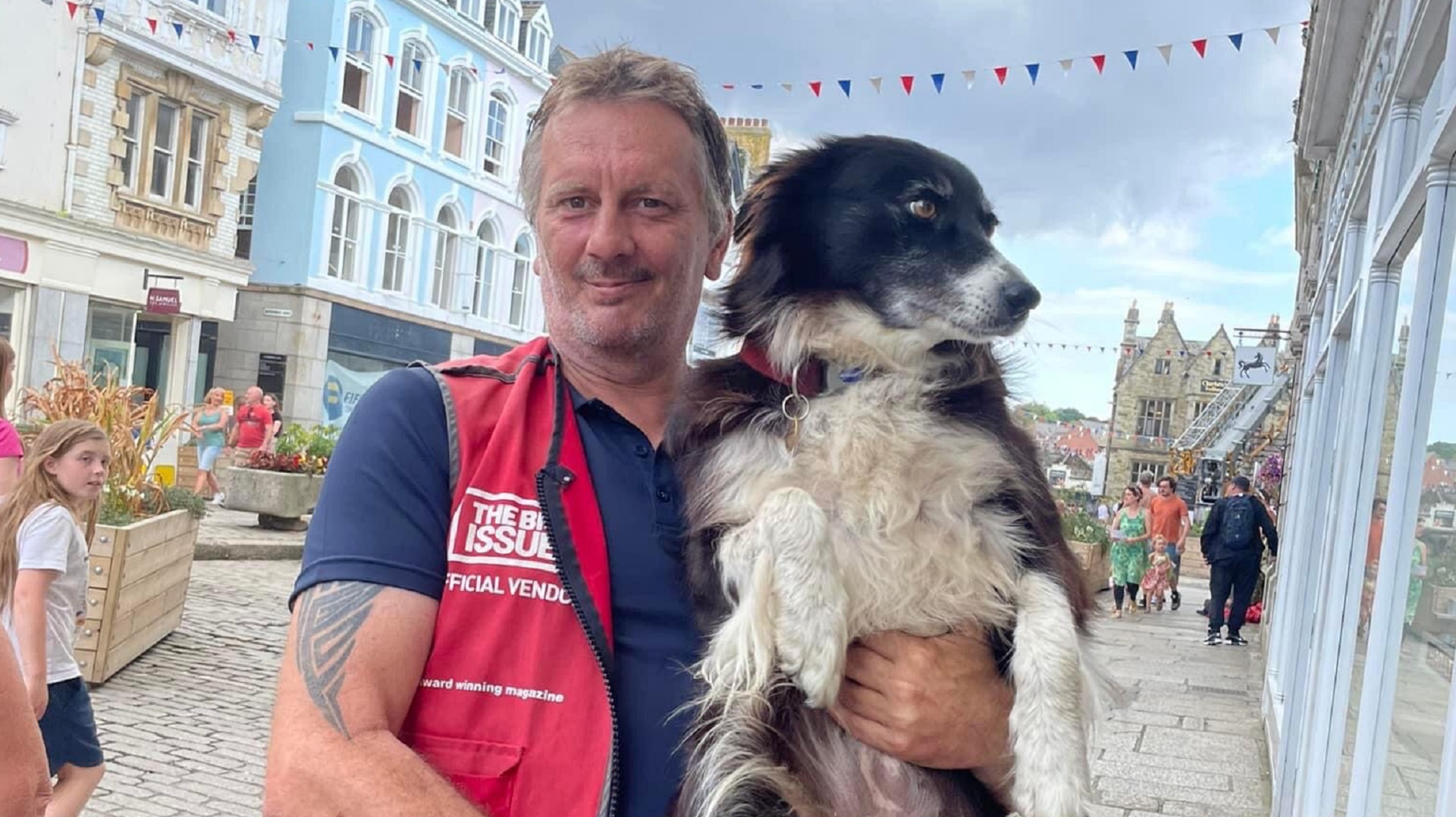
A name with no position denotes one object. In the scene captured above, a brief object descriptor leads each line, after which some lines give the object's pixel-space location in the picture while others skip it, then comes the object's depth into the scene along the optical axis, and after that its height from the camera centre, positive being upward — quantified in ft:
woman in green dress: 44.16 -4.39
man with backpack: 39.34 -3.50
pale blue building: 74.90 +10.82
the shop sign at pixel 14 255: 54.90 +2.72
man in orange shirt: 47.85 -3.20
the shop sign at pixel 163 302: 63.36 +1.46
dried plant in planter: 25.94 -2.30
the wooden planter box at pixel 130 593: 21.25 -5.24
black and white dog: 7.03 -0.59
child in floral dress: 50.11 -6.13
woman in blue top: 49.96 -4.46
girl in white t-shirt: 13.38 -3.29
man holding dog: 5.57 -1.03
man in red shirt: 50.57 -3.92
